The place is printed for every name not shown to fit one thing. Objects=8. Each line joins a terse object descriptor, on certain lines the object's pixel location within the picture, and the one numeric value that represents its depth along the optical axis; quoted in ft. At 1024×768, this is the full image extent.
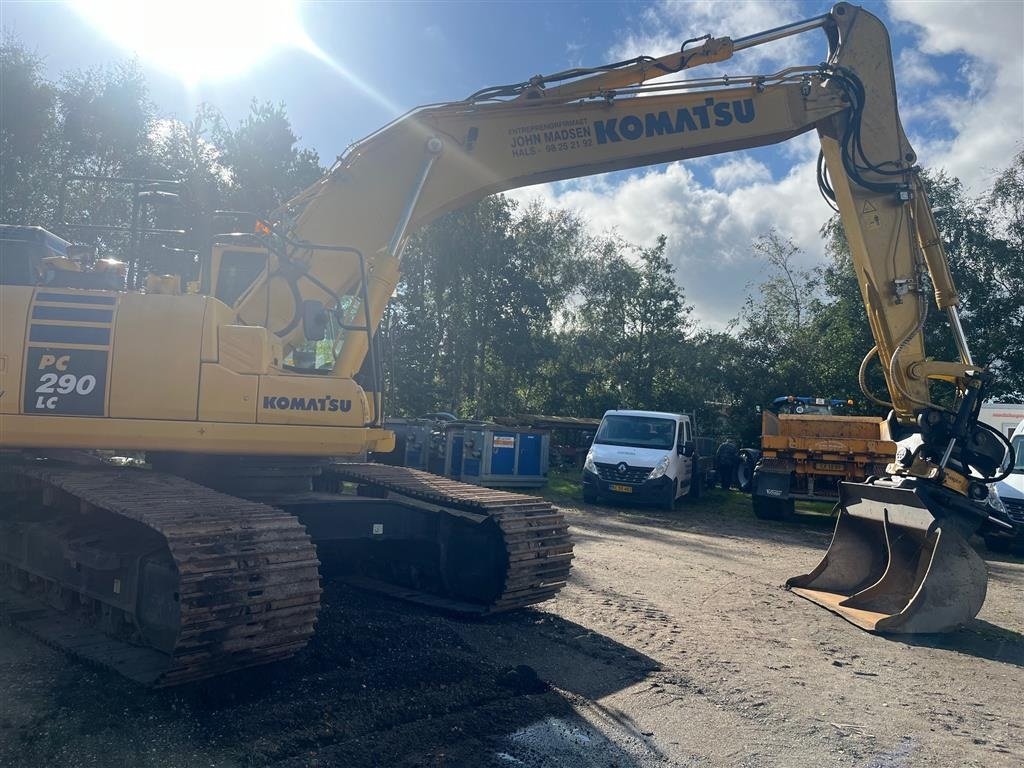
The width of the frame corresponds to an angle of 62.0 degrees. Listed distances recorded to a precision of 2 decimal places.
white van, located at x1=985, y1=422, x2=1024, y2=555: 44.68
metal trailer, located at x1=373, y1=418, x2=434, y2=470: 66.39
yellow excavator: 17.12
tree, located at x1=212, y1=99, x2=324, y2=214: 93.45
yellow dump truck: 52.29
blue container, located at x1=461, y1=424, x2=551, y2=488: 63.16
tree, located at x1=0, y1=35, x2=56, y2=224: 88.63
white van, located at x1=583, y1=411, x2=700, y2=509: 57.36
